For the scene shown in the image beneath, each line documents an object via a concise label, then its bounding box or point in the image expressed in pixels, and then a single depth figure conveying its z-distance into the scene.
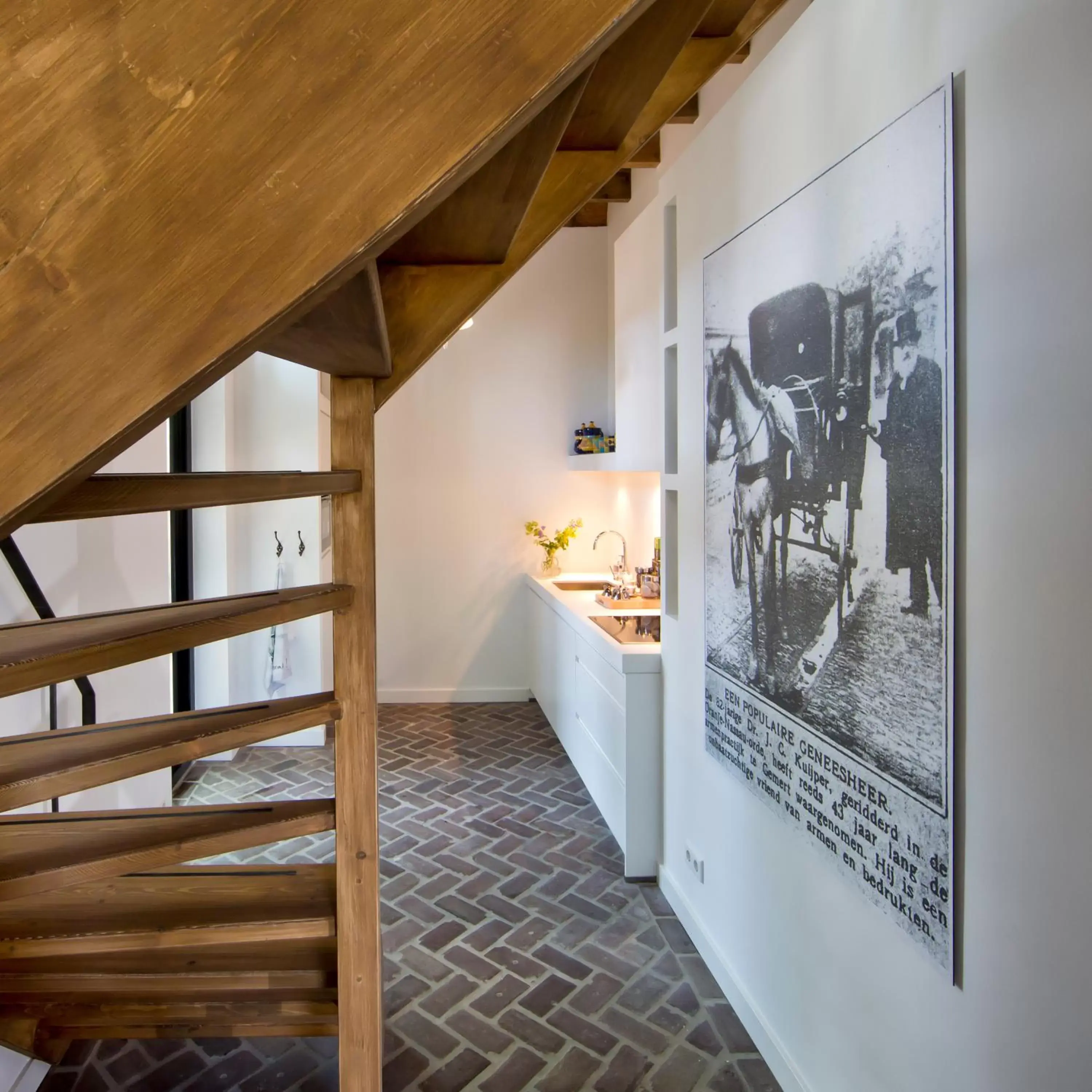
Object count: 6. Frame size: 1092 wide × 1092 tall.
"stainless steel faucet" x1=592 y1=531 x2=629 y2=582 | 6.00
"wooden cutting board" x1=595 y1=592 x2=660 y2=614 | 4.67
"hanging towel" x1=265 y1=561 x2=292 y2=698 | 5.14
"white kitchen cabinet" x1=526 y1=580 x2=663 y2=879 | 3.29
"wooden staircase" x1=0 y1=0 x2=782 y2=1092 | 0.57
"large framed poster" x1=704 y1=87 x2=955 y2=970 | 1.51
